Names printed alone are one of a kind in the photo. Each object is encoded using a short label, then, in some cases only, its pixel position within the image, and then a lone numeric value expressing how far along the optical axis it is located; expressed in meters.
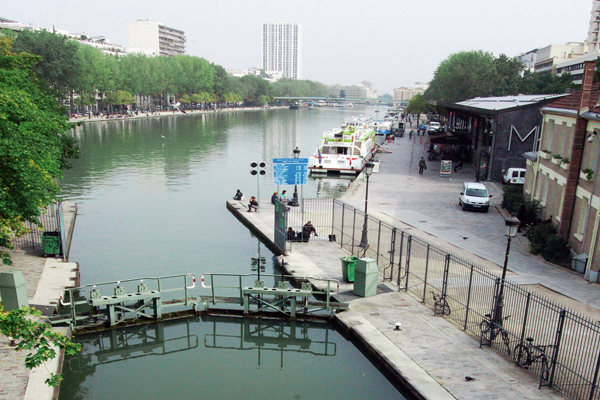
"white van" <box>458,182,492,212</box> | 29.92
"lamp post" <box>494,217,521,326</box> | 12.65
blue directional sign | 26.64
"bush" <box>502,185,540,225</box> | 25.94
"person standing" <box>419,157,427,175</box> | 45.28
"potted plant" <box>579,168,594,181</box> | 19.16
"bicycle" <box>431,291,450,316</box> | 15.09
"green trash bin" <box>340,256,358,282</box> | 17.73
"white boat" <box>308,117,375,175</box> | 48.47
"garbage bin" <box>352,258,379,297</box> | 16.34
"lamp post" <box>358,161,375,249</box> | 21.03
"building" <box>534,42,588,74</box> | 144.38
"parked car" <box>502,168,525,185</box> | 37.16
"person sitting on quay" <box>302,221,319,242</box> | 23.06
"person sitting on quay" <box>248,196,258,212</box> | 29.97
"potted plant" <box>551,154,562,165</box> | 23.75
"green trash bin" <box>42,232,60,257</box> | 20.03
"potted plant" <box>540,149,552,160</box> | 26.20
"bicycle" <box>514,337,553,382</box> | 11.26
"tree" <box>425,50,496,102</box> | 86.44
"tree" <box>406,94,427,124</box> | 135.48
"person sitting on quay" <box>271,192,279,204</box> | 29.03
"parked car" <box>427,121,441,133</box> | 99.62
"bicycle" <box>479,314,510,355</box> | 12.70
